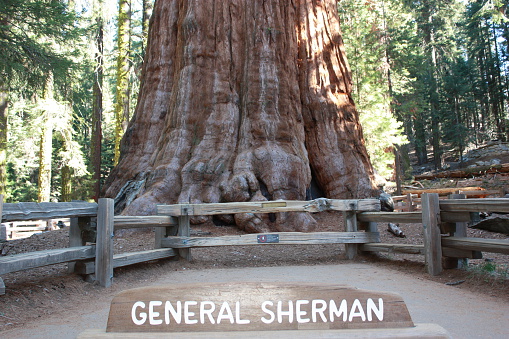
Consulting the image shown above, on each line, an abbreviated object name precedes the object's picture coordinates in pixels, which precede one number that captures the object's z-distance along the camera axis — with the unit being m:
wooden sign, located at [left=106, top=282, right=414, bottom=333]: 1.59
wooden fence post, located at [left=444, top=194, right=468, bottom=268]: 6.48
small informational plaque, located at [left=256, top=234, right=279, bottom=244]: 7.65
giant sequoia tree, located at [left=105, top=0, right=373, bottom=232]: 10.23
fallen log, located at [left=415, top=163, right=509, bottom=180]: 24.94
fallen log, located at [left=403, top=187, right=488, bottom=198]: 16.02
